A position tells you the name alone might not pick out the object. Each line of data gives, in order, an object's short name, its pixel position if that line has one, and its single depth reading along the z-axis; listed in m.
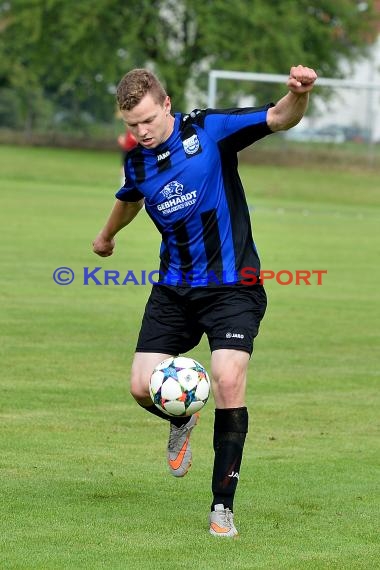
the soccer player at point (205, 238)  12.14
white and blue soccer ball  12.40
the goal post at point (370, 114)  76.06
